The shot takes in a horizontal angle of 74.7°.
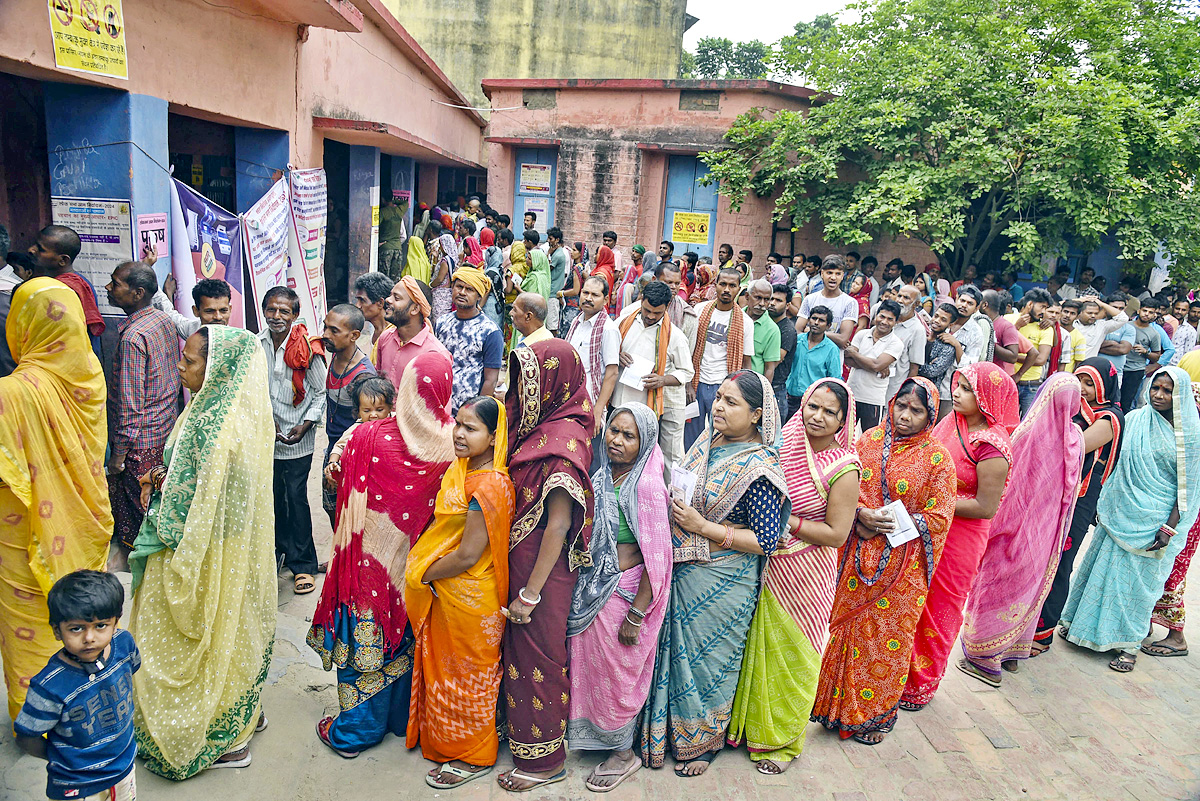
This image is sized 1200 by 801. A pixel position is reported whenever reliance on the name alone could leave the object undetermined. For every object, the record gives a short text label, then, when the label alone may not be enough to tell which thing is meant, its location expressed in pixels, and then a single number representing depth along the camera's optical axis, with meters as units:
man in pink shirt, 4.73
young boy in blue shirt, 2.28
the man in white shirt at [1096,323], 8.02
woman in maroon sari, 3.02
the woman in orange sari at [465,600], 2.97
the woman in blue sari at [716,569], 3.19
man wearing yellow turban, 5.10
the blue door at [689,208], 13.88
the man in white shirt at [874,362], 6.81
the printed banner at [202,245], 5.68
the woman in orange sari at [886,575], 3.62
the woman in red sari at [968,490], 3.80
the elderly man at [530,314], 5.02
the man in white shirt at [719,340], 6.31
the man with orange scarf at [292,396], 4.39
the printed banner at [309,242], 7.57
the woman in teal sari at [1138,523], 4.65
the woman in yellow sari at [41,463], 3.00
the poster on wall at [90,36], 4.43
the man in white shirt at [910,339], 6.97
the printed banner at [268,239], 6.62
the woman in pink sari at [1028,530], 4.38
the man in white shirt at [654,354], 5.61
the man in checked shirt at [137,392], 3.70
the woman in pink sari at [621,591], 3.12
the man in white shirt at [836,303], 7.55
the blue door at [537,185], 14.79
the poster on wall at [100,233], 5.19
